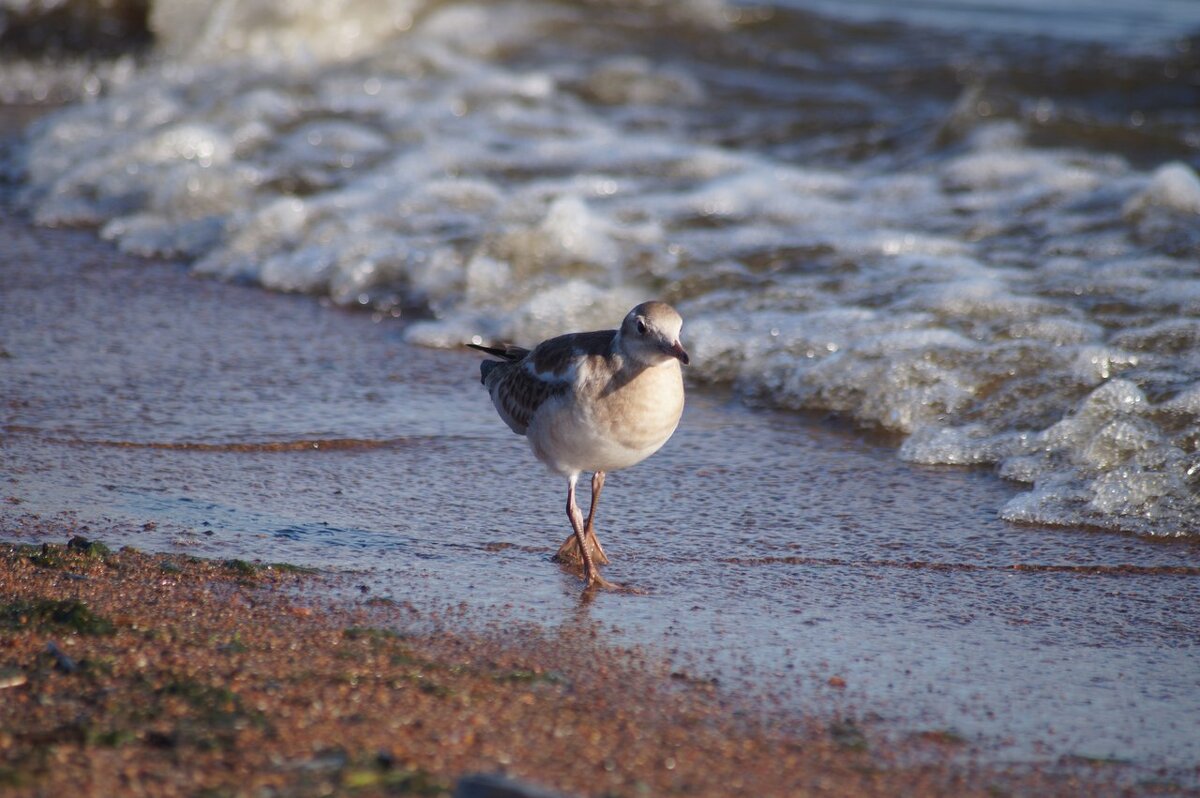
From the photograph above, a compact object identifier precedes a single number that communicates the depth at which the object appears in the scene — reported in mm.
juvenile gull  9203
